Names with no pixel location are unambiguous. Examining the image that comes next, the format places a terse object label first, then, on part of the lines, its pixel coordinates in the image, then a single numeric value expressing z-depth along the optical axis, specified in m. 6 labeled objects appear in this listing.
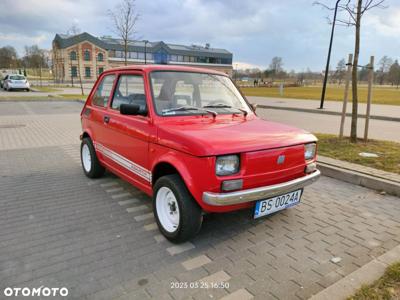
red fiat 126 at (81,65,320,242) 2.73
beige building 60.72
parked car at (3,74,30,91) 28.62
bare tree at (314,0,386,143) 6.89
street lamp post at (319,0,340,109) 16.14
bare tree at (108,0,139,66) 18.12
